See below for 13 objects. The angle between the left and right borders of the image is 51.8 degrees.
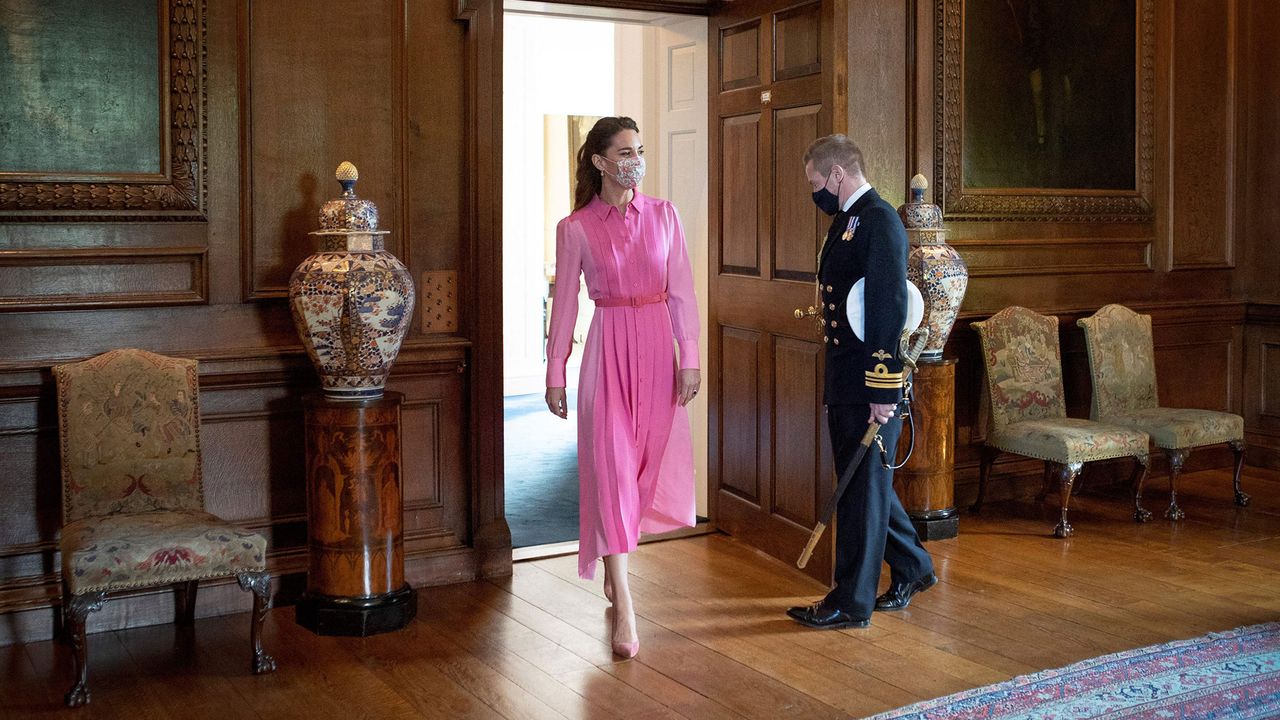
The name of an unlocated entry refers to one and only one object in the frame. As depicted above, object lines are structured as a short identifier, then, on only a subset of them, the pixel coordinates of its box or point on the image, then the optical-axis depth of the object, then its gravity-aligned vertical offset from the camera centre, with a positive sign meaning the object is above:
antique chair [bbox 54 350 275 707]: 3.72 -0.58
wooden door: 4.89 +0.15
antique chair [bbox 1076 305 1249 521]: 5.93 -0.45
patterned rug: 3.59 -1.09
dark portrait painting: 6.07 +1.03
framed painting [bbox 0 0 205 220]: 4.18 +0.67
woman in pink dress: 4.13 -0.11
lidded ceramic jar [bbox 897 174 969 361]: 5.34 +0.17
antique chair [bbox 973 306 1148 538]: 5.60 -0.48
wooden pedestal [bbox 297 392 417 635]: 4.30 -0.67
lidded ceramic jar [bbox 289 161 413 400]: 4.18 +0.04
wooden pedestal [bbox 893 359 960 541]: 5.51 -0.63
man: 4.09 -0.14
